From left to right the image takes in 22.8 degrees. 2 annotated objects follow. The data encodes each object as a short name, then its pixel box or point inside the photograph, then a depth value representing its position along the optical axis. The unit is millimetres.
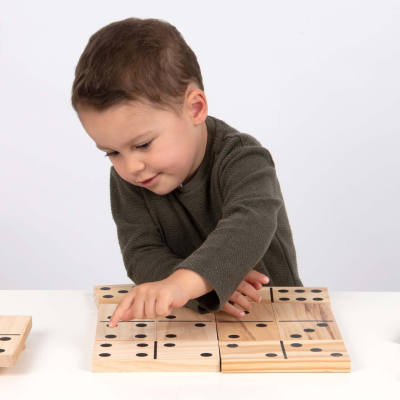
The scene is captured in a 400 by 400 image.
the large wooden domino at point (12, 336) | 1126
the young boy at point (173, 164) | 1243
